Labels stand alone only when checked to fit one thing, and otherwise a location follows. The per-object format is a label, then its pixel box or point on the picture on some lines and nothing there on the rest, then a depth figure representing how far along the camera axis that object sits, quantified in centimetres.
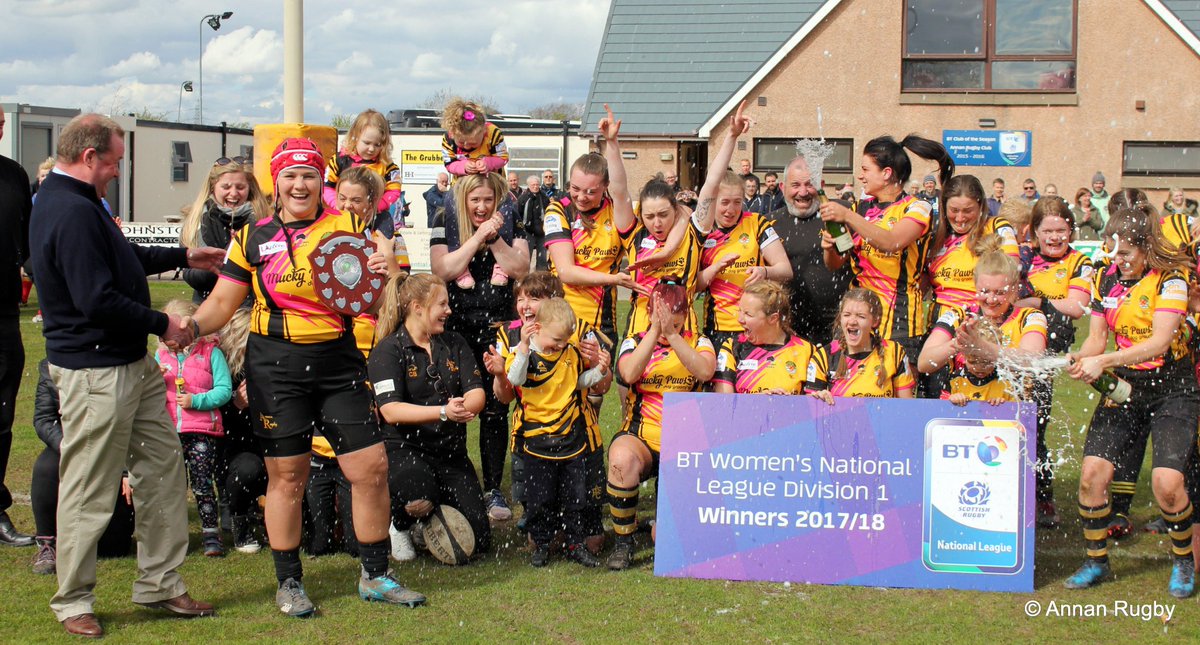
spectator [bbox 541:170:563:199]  2228
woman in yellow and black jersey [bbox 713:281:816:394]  589
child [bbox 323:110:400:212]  732
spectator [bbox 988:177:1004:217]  1934
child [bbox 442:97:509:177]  723
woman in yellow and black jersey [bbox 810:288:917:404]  576
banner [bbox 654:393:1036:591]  554
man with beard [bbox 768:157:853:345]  654
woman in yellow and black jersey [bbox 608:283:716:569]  588
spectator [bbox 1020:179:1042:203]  1947
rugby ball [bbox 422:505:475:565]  587
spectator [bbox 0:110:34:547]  583
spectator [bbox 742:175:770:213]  1416
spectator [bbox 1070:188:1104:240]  1823
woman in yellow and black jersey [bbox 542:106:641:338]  634
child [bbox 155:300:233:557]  606
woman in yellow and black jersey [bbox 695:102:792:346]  647
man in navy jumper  470
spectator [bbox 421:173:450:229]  717
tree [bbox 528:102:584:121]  4145
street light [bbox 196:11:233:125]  3036
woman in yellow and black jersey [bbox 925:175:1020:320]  616
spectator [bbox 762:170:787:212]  1570
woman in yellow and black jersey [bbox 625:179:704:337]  630
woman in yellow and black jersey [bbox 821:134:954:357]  606
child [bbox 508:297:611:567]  589
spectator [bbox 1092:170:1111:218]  1941
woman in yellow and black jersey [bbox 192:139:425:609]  496
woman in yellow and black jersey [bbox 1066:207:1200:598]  537
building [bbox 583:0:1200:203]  2291
